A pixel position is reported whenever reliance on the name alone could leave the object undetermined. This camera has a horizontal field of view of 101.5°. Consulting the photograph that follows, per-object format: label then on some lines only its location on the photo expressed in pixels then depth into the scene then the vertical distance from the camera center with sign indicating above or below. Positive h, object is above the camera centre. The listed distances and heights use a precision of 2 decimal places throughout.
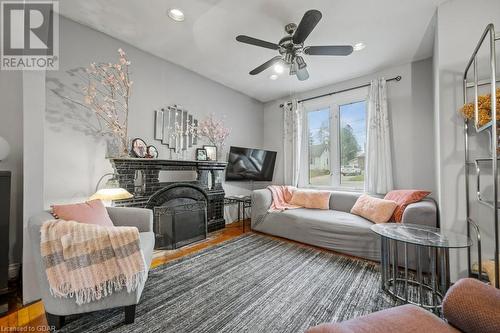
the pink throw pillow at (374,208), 2.57 -0.54
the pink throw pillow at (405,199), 2.47 -0.39
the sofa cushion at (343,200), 3.24 -0.52
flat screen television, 3.90 +0.09
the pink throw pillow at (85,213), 1.58 -0.35
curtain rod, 3.16 +1.39
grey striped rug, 1.44 -1.10
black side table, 3.62 -0.59
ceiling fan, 1.68 +1.19
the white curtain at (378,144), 3.18 +0.38
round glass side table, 1.59 -0.81
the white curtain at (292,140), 4.20 +0.60
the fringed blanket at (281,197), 3.45 -0.53
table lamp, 2.08 -0.23
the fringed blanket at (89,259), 1.24 -0.56
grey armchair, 1.29 -0.86
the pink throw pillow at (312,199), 3.41 -0.53
